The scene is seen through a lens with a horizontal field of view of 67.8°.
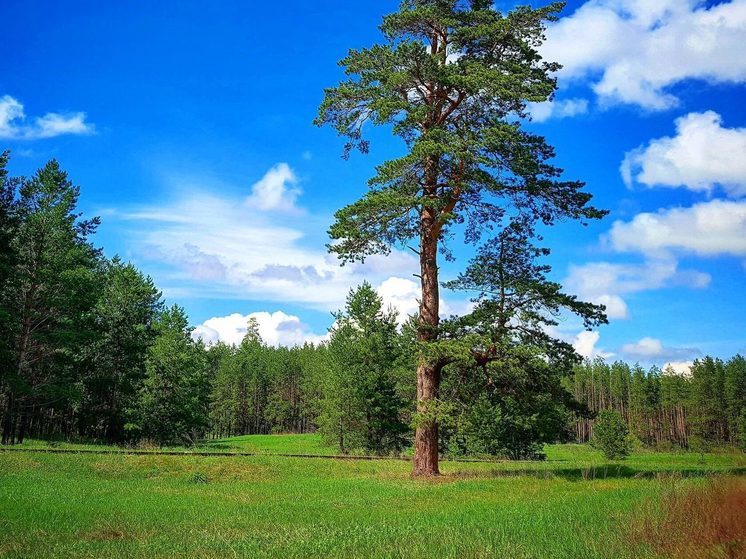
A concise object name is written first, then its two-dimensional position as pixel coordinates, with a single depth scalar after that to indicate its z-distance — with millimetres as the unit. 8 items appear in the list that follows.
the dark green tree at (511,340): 18797
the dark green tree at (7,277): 30359
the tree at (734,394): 92938
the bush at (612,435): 45750
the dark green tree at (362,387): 42062
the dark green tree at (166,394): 42000
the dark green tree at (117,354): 46000
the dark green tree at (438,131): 19281
